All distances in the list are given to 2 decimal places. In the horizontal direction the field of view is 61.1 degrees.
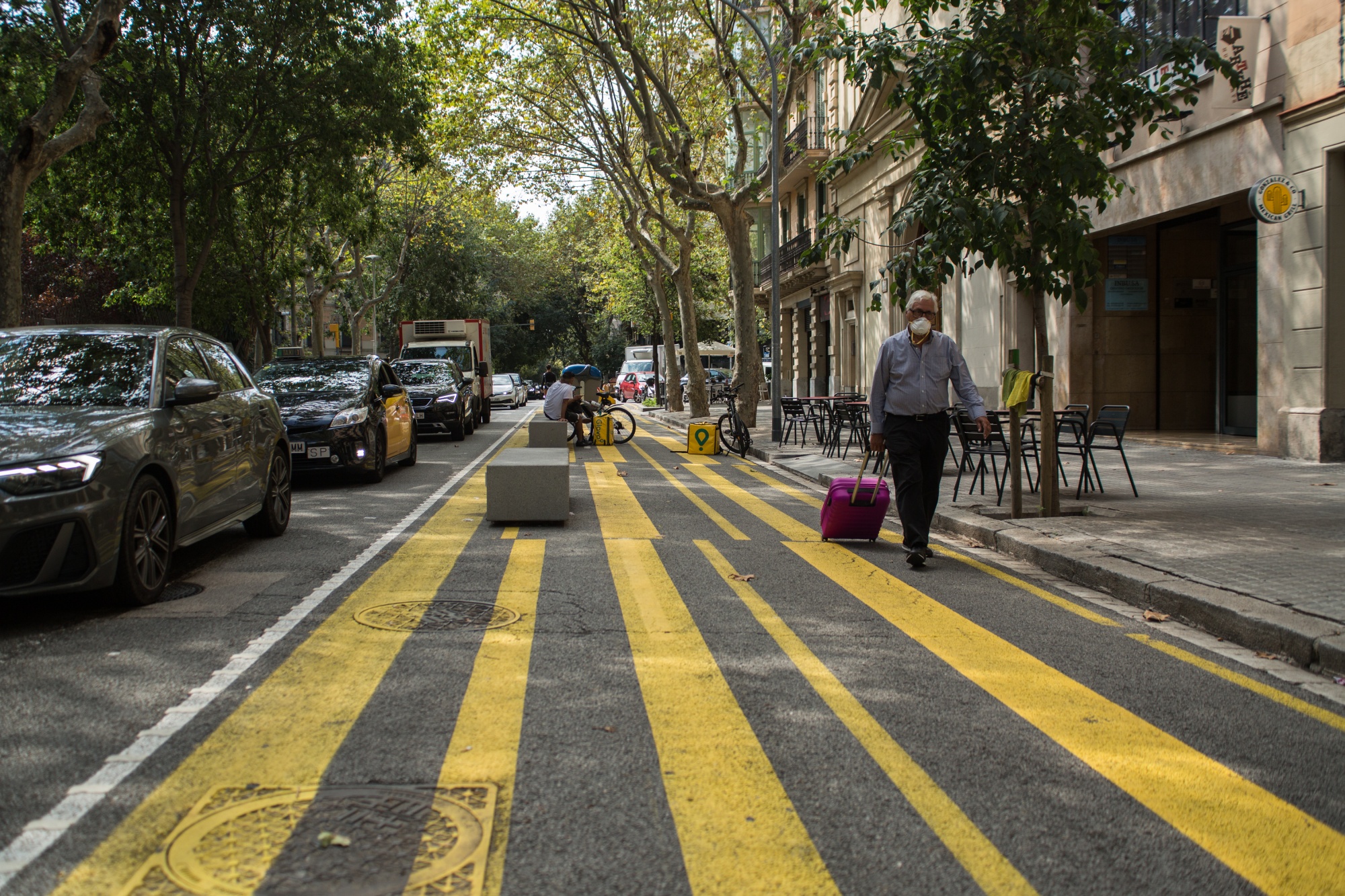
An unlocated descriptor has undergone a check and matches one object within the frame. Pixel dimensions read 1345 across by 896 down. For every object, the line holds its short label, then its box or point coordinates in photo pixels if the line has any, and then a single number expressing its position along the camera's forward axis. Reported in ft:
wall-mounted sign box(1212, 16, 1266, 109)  48.16
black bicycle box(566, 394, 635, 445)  71.82
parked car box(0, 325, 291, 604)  17.67
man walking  25.75
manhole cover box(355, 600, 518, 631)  19.04
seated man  62.59
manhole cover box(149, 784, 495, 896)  9.43
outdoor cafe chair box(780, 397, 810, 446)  64.34
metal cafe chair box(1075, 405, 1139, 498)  35.86
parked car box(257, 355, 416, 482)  42.37
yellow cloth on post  30.25
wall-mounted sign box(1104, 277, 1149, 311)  63.57
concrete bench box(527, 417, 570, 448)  57.16
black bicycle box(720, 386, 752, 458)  64.23
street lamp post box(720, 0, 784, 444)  68.85
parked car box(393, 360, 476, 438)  72.69
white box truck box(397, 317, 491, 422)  98.07
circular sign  45.27
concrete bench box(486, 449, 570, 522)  31.96
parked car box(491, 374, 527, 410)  148.87
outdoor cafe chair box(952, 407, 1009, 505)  35.70
